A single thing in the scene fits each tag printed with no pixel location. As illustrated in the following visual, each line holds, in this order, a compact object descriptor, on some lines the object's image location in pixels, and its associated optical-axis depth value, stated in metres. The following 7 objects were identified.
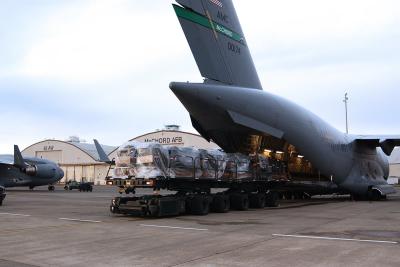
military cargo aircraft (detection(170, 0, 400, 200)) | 19.48
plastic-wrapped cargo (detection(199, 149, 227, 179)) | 18.75
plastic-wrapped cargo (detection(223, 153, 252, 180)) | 20.10
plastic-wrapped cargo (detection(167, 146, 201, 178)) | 17.27
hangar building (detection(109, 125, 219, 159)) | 74.69
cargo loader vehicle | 16.59
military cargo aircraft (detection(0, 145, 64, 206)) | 43.13
